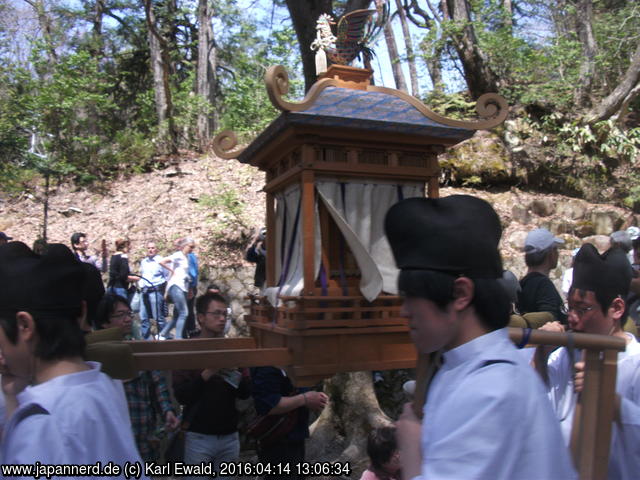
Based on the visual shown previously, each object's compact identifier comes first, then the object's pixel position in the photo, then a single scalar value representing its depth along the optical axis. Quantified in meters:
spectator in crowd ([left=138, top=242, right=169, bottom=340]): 8.53
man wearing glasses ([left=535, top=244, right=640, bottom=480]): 1.85
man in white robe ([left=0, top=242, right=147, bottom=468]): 1.51
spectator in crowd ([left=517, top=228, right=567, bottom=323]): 3.68
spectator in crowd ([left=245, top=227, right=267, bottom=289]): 5.99
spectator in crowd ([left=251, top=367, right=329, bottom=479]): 3.56
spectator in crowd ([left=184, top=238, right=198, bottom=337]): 8.66
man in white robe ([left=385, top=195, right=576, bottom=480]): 1.23
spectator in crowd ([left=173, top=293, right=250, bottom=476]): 3.70
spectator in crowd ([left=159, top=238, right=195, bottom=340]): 8.38
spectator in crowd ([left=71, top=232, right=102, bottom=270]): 7.93
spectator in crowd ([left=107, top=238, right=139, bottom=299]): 8.13
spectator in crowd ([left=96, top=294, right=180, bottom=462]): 3.56
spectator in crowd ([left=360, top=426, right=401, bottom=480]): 3.05
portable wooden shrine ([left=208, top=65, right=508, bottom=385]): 3.24
